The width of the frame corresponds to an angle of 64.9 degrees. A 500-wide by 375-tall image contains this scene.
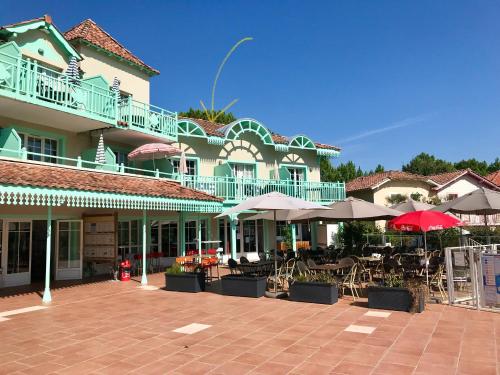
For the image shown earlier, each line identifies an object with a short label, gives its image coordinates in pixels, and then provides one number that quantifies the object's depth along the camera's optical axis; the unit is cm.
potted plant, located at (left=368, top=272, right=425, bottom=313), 750
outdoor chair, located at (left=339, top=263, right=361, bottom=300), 917
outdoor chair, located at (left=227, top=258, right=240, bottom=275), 1070
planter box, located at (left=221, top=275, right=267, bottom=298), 963
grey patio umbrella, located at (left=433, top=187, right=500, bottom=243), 1119
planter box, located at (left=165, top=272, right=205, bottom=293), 1053
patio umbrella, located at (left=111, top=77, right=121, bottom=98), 1501
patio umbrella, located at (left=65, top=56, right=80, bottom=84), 1321
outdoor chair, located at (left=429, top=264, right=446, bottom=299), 883
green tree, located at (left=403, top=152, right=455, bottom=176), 5347
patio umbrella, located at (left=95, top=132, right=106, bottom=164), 1371
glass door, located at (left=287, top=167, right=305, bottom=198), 2288
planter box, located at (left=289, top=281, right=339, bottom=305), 858
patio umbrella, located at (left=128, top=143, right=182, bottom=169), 1466
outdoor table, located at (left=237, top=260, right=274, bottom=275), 1060
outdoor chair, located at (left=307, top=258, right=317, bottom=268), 934
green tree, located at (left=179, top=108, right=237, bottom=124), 3391
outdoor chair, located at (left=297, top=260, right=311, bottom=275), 954
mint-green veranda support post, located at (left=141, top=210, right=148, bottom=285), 1231
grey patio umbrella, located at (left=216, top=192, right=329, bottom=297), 922
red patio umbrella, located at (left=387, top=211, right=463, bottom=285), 874
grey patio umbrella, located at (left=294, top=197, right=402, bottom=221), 1075
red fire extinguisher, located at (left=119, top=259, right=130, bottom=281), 1326
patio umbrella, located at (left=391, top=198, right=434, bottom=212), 1339
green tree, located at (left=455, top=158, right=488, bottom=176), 5647
